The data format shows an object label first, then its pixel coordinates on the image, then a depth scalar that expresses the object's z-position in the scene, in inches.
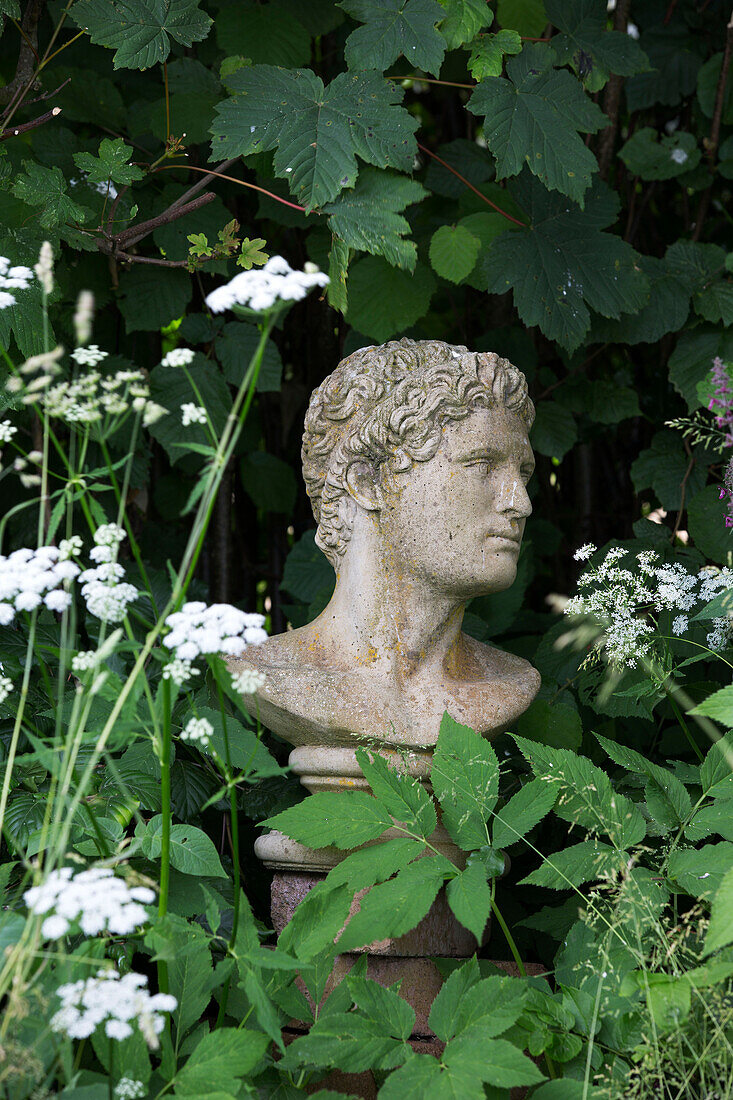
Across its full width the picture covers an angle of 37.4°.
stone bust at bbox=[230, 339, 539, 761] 84.2
